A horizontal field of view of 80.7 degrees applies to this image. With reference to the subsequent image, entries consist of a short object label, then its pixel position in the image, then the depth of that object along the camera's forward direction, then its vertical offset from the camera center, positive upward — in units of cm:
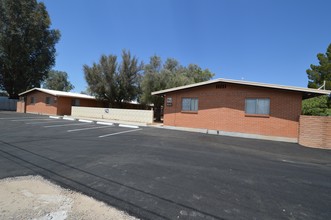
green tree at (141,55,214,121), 2181 +342
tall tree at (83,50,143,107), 2573 +416
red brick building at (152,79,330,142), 1175 +43
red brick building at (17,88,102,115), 2601 +72
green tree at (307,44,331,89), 2545 +630
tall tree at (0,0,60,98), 3238 +1090
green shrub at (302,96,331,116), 1243 +71
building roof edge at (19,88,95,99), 2537 +170
